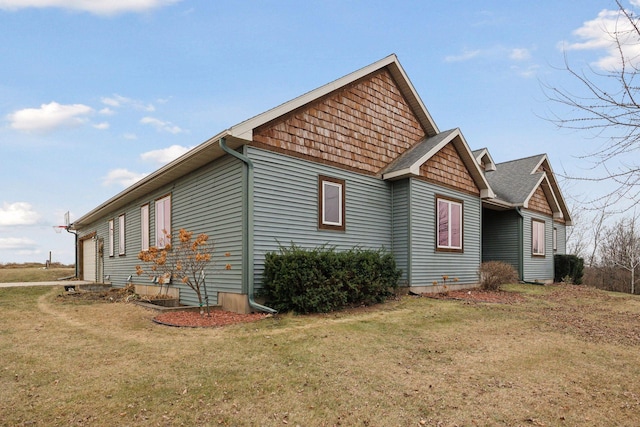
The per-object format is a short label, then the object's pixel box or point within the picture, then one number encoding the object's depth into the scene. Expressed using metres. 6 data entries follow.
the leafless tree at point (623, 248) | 28.31
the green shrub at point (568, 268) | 22.33
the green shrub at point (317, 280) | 9.34
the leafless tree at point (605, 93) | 3.50
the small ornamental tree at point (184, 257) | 9.88
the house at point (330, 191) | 10.12
